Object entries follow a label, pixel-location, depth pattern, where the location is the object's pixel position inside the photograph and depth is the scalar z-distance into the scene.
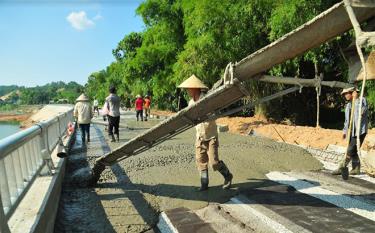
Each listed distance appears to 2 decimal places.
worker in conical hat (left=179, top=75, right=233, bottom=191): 6.87
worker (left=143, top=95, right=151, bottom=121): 26.93
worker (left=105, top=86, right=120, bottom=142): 13.02
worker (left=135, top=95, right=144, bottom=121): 24.19
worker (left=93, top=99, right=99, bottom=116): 33.57
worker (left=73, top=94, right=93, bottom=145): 13.12
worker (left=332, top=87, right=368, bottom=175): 7.65
